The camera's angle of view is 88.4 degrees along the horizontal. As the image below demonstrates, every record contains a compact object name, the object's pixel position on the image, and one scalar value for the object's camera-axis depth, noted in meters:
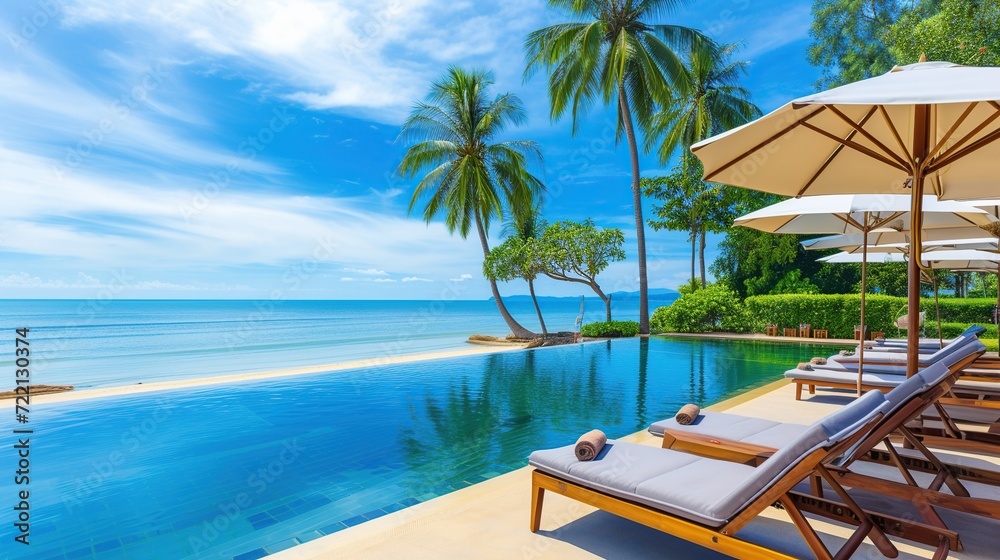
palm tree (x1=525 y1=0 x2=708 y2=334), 15.83
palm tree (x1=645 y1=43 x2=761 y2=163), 19.11
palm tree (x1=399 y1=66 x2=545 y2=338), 17.58
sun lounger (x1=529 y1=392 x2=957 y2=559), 2.00
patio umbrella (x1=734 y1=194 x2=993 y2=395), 4.79
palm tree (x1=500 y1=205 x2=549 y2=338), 19.42
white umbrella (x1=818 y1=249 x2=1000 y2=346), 7.51
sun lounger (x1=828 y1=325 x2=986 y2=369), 6.45
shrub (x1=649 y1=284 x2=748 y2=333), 16.77
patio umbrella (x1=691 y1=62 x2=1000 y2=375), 2.34
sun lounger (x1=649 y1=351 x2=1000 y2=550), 2.29
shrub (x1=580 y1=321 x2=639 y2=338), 16.95
